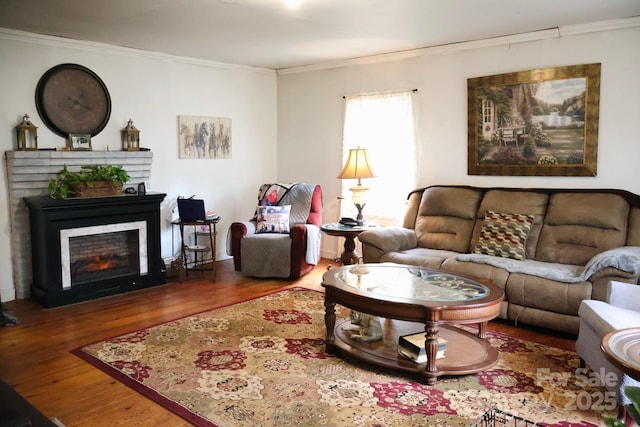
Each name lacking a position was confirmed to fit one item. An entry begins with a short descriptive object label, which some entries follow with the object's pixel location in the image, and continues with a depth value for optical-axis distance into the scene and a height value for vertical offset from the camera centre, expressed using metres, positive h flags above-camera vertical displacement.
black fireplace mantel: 4.45 -0.60
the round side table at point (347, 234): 5.04 -0.67
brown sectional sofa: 3.65 -0.66
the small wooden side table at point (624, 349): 2.12 -0.82
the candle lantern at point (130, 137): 5.30 +0.28
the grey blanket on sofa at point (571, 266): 3.47 -0.77
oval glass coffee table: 2.97 -0.85
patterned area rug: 2.66 -1.27
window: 5.57 +0.24
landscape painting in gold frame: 4.43 +0.39
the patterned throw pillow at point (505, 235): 4.37 -0.61
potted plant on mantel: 4.53 -0.16
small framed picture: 4.89 +0.22
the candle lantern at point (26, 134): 4.58 +0.27
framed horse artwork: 5.88 +0.32
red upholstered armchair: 5.30 -0.84
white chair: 2.66 -0.86
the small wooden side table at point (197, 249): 5.39 -0.94
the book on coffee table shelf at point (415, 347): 3.11 -1.12
